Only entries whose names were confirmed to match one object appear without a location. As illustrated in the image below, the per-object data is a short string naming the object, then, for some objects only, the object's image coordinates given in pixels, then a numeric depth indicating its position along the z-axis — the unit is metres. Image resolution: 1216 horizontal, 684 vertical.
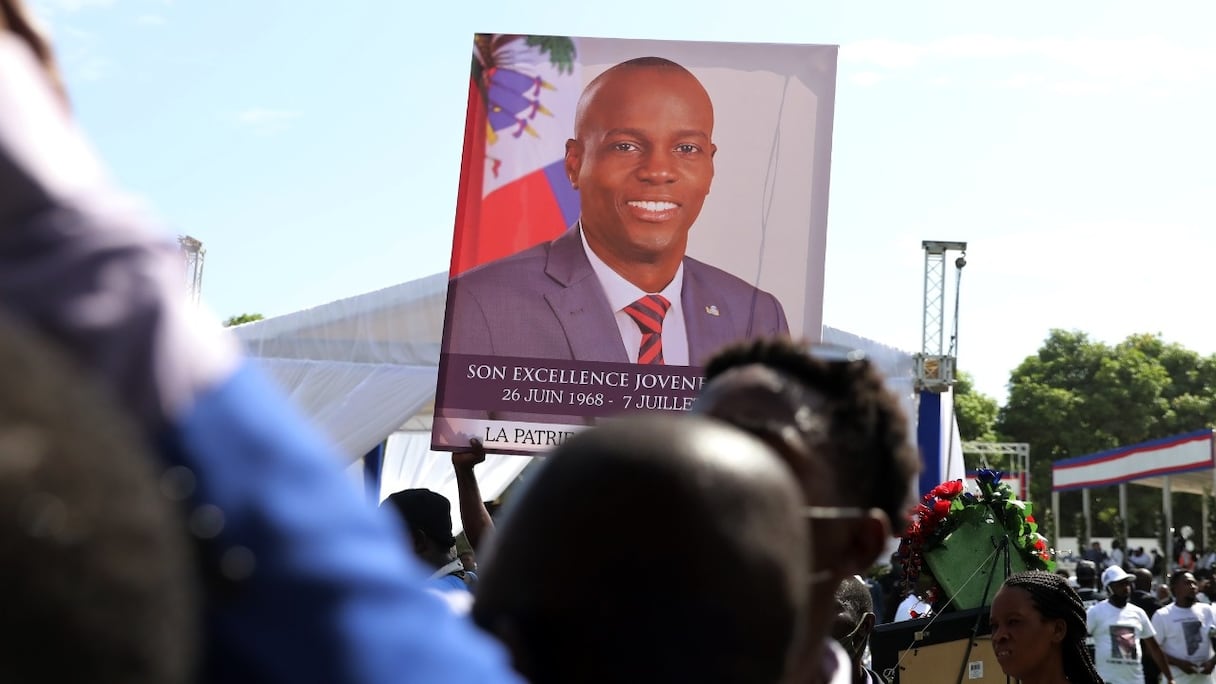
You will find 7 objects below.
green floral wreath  5.01
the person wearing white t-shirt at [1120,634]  9.95
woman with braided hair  3.96
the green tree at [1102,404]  57.75
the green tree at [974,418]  62.31
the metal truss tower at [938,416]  10.09
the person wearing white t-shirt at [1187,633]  11.68
